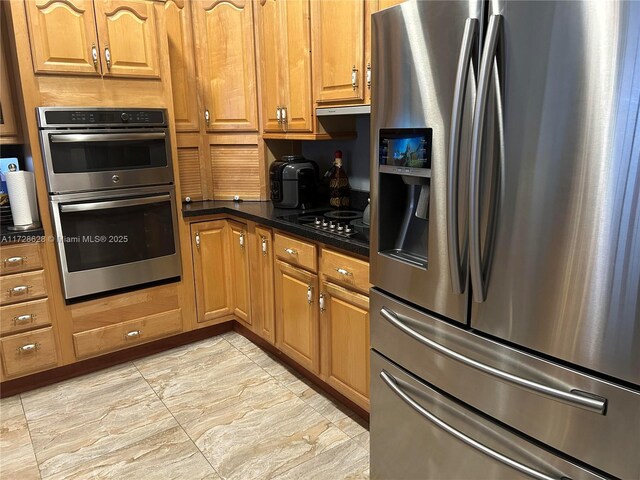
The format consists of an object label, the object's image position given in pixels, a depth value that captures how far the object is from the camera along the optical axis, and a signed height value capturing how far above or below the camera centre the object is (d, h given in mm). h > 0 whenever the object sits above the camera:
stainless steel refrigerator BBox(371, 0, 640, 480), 966 -215
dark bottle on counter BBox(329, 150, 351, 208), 2760 -279
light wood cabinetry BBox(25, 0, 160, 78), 2355 +540
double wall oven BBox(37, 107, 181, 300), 2453 -300
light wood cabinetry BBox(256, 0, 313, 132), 2533 +423
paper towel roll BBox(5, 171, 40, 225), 2449 -276
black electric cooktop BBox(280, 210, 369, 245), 2133 -421
